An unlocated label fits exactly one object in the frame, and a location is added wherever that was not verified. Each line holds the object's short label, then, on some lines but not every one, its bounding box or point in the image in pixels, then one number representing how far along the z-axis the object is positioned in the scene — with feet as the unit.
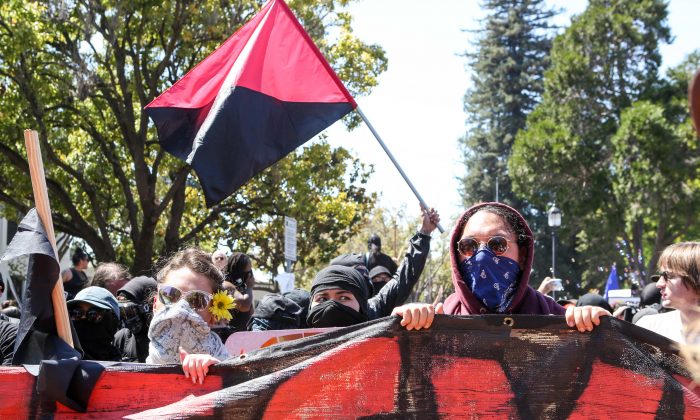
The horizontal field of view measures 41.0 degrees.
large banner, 9.84
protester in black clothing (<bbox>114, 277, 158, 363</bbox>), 16.13
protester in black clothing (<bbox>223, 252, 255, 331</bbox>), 23.30
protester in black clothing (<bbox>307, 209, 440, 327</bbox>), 14.52
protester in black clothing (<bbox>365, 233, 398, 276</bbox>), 27.02
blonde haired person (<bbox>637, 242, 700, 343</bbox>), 14.01
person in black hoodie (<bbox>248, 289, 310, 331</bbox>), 16.46
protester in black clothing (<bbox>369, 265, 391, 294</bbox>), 24.84
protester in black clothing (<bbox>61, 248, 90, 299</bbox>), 30.58
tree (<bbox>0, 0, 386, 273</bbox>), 58.95
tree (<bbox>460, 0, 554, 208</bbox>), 194.08
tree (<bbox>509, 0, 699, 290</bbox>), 113.29
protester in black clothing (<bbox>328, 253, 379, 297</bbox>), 18.43
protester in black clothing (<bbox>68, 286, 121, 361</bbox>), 15.88
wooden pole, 11.20
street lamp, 90.63
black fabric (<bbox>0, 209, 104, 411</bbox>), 11.03
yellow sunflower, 12.39
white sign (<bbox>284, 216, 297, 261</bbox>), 42.91
